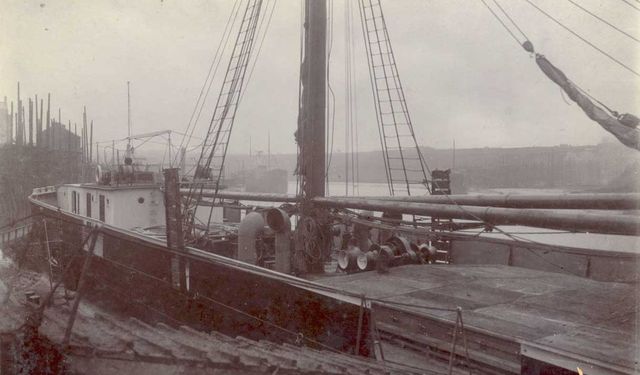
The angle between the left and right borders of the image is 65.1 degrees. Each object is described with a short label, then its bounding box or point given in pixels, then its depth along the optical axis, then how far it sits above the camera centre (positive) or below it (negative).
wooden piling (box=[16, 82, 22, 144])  33.88 +2.88
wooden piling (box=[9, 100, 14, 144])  35.34 +2.56
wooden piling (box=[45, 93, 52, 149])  38.19 +4.11
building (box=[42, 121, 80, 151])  41.71 +2.66
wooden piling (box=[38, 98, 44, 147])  37.87 +2.72
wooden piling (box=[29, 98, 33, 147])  37.42 +3.69
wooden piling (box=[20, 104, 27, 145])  39.59 +3.23
